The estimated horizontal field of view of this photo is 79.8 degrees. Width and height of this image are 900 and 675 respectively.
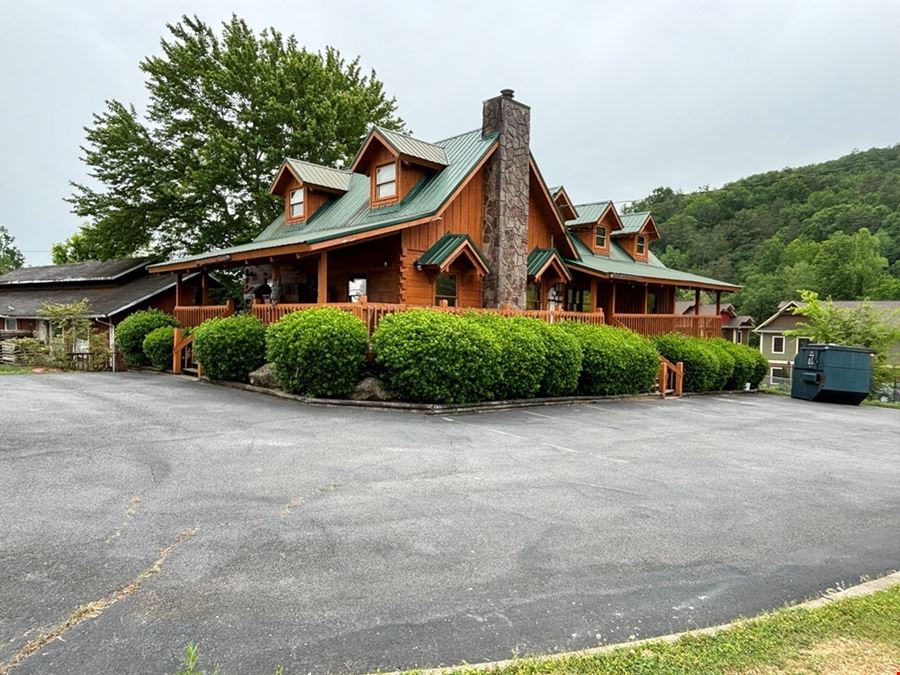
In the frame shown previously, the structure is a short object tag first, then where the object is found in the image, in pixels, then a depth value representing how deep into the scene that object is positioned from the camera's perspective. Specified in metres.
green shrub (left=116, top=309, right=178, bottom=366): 19.19
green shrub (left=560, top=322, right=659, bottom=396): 14.02
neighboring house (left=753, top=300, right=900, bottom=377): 47.94
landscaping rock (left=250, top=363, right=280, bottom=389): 13.16
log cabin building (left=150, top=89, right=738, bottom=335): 15.32
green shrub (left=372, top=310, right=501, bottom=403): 11.18
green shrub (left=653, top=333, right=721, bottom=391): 17.75
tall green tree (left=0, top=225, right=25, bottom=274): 78.25
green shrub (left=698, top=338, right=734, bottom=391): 18.41
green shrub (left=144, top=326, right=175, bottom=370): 18.00
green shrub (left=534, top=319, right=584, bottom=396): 12.93
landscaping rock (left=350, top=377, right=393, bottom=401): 11.76
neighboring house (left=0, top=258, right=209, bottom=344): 24.03
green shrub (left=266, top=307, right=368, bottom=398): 11.46
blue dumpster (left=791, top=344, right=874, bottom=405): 17.97
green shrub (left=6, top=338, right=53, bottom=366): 21.03
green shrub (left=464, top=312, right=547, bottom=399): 12.06
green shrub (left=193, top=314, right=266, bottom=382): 14.17
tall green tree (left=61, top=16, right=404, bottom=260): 25.48
